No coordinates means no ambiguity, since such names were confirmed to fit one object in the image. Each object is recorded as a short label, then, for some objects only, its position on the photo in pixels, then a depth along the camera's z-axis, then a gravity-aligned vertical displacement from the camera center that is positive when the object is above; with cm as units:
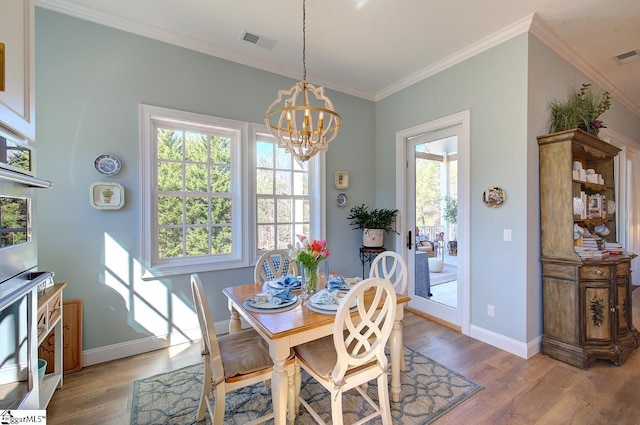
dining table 153 -69
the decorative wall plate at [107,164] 249 +43
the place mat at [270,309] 179 -63
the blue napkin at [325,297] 188 -59
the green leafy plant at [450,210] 335 +1
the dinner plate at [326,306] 178 -61
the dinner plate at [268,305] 181 -61
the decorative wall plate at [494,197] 275 +13
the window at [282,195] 341 +21
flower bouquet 201 -32
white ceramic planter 379 -35
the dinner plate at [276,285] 209 -56
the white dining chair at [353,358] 146 -88
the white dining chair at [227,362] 153 -89
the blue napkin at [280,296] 190 -59
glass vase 208 -49
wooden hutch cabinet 249 -67
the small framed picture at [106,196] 247 +15
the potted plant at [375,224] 381 -18
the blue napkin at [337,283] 218 -57
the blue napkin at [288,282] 210 -53
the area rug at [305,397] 186 -136
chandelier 195 +56
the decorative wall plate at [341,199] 394 +17
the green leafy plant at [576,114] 277 +96
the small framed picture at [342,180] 391 +44
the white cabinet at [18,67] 107 +60
